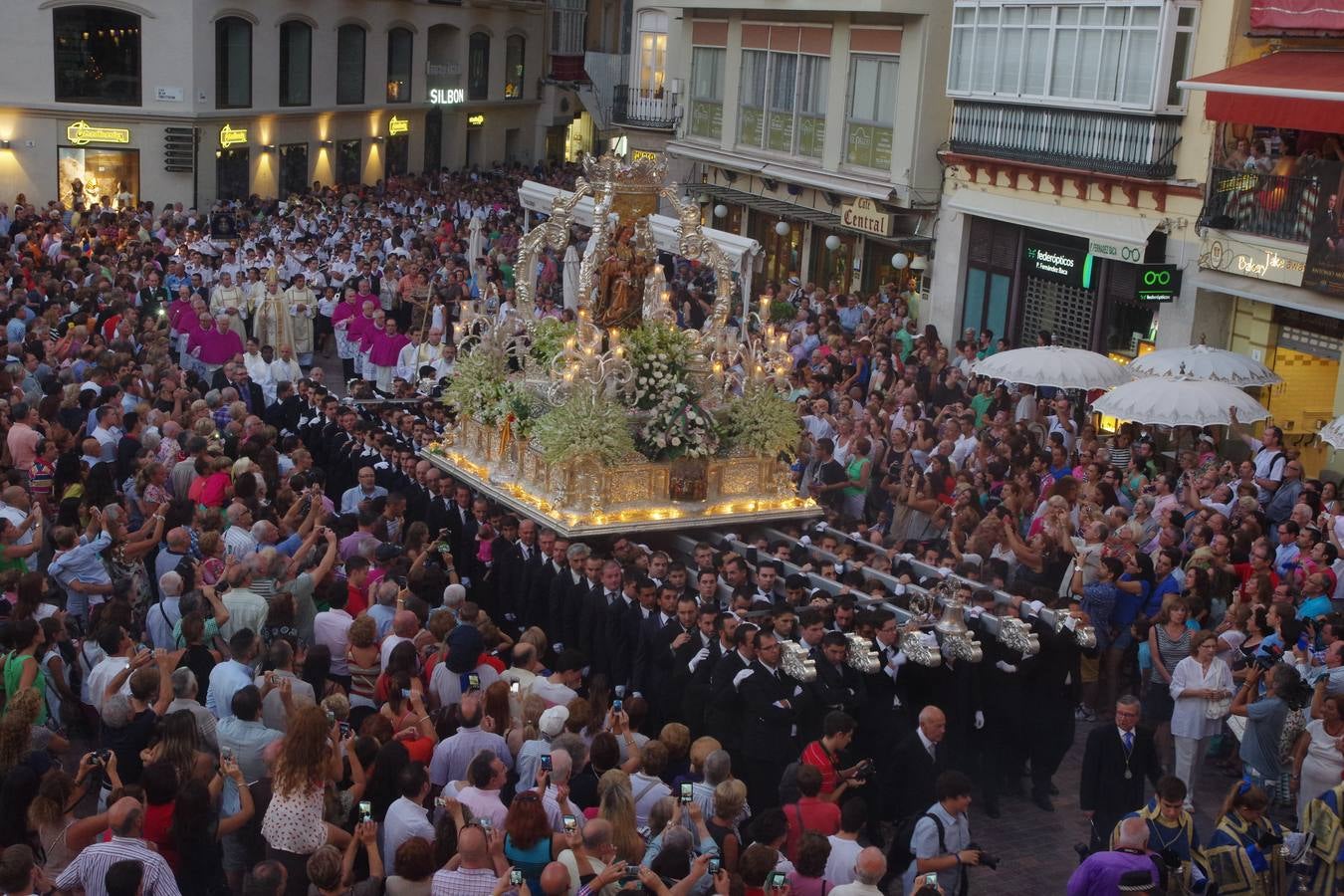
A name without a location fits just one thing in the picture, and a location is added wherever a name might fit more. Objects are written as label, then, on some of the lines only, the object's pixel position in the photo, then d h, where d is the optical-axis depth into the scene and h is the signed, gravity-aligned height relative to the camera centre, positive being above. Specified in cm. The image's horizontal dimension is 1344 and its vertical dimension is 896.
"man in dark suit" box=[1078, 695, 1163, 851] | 997 -395
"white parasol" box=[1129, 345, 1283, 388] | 1703 -246
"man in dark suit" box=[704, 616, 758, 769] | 1054 -385
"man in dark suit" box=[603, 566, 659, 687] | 1212 -393
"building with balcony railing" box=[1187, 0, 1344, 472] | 1827 -77
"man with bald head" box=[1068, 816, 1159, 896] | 812 -370
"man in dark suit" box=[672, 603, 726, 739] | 1080 -384
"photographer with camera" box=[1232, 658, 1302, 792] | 1073 -393
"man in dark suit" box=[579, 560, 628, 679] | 1231 -395
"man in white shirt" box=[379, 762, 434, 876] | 805 -365
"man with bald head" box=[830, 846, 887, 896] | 746 -350
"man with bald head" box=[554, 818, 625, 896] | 752 -362
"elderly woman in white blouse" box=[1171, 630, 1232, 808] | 1109 -380
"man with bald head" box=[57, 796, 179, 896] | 741 -363
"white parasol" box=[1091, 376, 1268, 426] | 1592 -269
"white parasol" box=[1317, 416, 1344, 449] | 1449 -263
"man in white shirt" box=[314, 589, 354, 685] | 1077 -368
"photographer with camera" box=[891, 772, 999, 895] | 862 -387
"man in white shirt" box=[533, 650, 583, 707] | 990 -364
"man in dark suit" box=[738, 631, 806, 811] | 1034 -388
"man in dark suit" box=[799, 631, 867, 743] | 1051 -378
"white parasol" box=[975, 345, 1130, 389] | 1755 -267
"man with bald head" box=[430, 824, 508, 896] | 739 -360
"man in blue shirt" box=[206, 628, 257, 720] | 944 -353
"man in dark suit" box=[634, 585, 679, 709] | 1180 -394
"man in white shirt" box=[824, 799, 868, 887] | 811 -372
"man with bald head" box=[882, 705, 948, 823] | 1008 -407
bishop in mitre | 2364 -352
